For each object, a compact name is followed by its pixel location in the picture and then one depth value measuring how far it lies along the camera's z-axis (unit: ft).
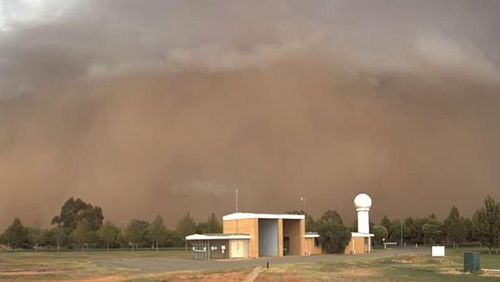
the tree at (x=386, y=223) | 544.70
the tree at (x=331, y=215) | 600.39
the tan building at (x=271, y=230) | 304.91
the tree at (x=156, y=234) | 502.79
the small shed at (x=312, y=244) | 329.72
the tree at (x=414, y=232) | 522.88
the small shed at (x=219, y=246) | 288.10
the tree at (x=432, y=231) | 489.34
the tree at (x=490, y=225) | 318.45
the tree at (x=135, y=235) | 511.81
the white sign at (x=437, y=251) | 257.96
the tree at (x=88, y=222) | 636.24
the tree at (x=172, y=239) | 511.40
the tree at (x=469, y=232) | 442.91
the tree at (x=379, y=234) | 497.46
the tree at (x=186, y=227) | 512.51
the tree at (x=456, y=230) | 452.63
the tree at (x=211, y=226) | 499.92
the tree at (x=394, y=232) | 533.96
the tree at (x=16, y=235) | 531.50
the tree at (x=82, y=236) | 506.89
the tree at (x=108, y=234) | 514.68
